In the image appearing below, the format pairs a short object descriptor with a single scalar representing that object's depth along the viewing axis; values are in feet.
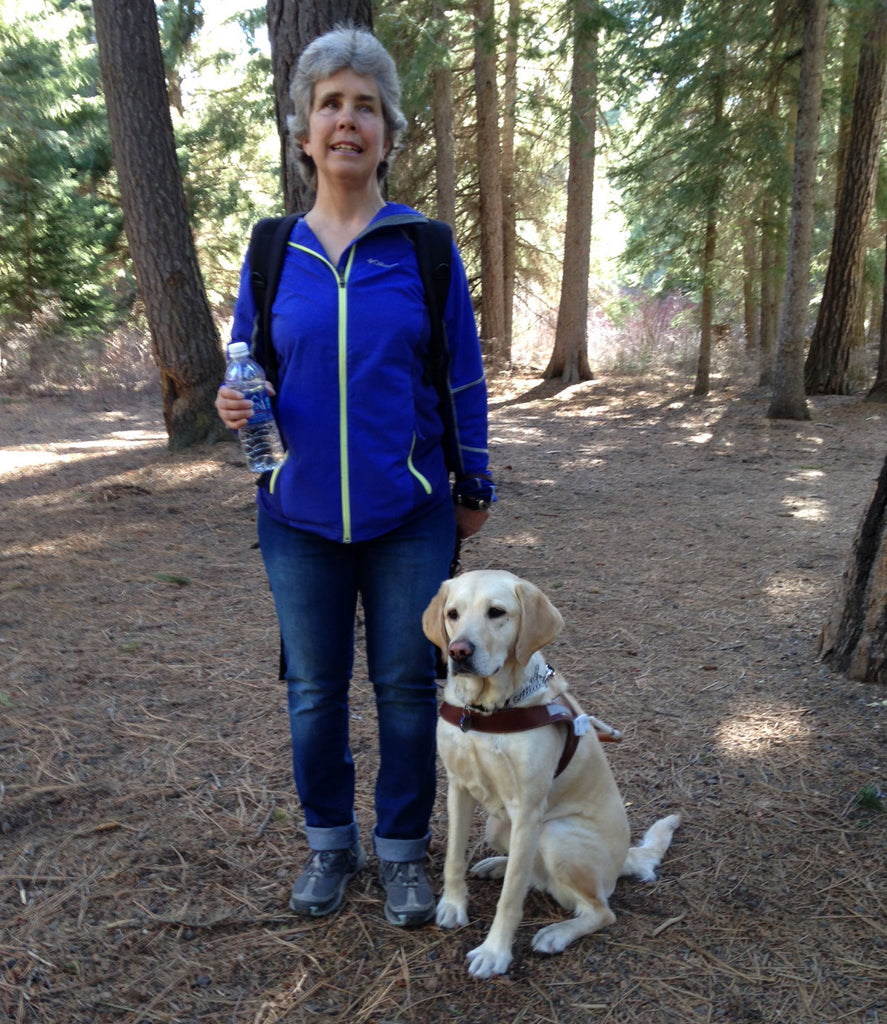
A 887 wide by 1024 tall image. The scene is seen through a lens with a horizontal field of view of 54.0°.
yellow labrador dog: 7.81
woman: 7.66
